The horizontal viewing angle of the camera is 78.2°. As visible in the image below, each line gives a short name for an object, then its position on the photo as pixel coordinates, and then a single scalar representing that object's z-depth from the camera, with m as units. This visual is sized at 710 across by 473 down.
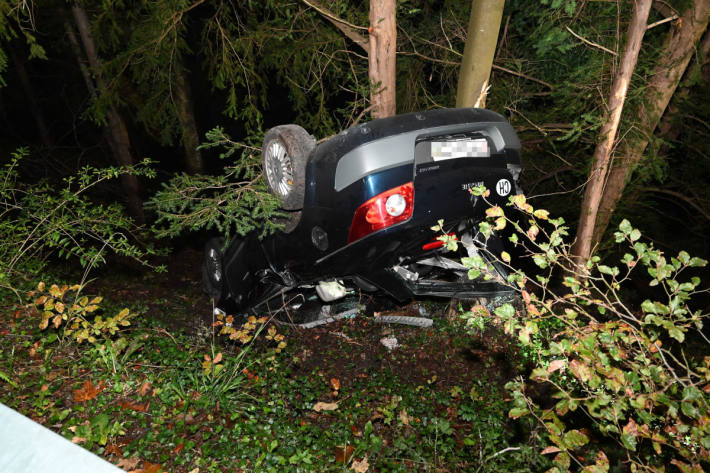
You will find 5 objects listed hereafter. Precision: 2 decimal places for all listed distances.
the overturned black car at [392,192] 3.33
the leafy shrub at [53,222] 4.47
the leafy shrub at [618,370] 1.92
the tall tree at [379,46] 4.82
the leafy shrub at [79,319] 3.45
